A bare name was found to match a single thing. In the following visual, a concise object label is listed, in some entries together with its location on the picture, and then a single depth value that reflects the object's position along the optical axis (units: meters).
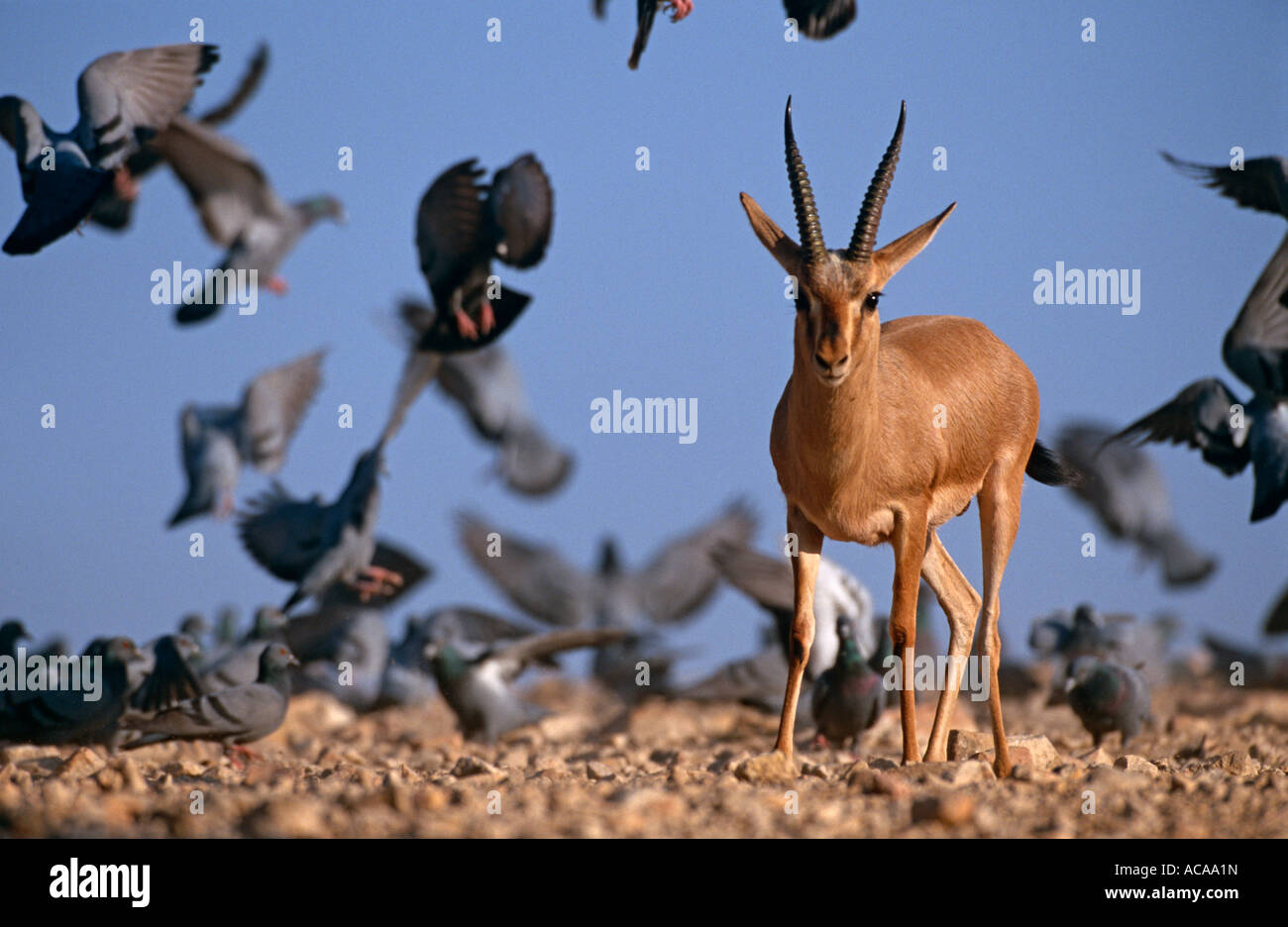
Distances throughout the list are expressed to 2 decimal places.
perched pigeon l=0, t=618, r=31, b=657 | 10.66
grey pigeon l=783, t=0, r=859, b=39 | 10.39
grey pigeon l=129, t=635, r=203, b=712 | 9.10
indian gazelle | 6.33
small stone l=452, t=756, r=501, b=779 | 6.91
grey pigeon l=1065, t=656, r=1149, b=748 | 9.74
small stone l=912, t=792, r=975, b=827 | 5.13
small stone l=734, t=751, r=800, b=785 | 6.52
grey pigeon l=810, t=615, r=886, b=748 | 9.95
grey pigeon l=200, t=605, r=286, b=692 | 11.02
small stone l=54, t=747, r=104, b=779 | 7.60
